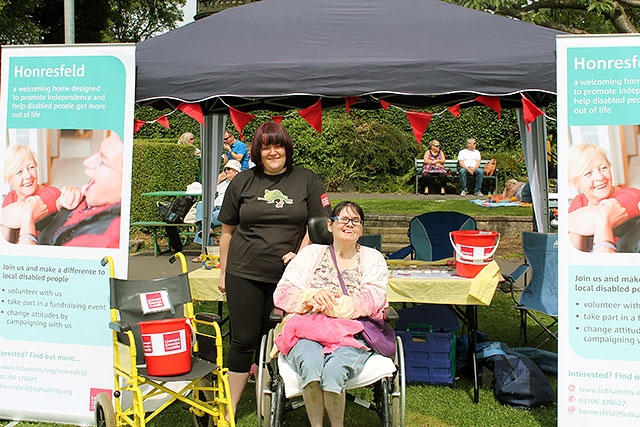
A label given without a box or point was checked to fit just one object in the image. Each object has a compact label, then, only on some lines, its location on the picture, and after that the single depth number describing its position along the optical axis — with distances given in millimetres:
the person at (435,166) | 14883
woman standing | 3998
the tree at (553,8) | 9570
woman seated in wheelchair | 3521
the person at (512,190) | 12651
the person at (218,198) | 8047
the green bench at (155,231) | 10508
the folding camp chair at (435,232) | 6211
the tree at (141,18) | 24328
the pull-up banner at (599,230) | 3674
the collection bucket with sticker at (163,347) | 3484
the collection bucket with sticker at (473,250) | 4648
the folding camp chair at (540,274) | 4918
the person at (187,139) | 12031
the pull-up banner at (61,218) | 4137
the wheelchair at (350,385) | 3527
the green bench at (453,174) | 15383
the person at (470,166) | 14695
